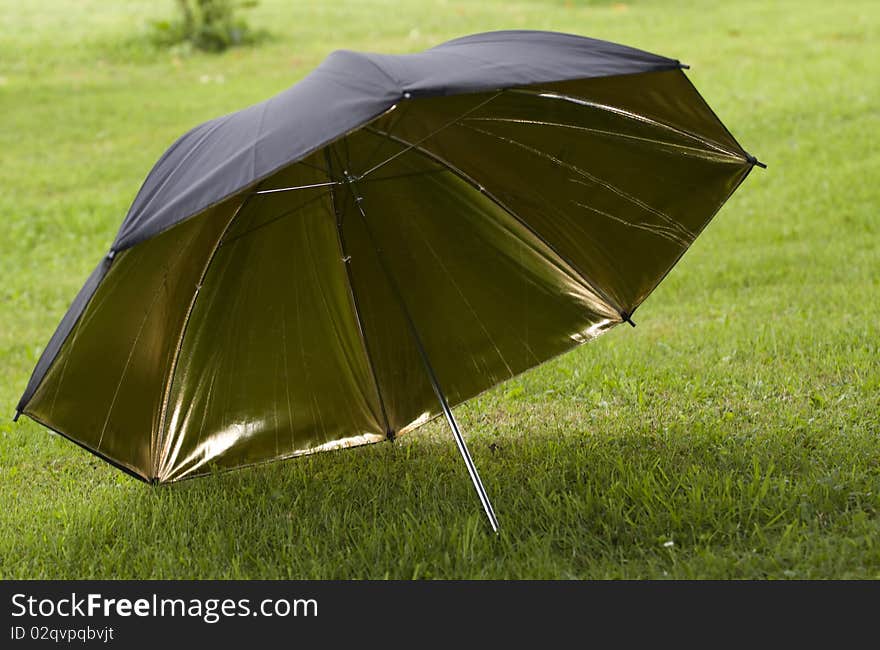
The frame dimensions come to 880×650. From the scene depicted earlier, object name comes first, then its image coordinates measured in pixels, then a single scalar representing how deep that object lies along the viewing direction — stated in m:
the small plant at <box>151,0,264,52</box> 18.05
